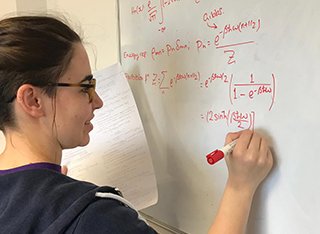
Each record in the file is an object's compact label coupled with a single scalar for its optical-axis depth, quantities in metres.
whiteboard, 0.80
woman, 0.73
